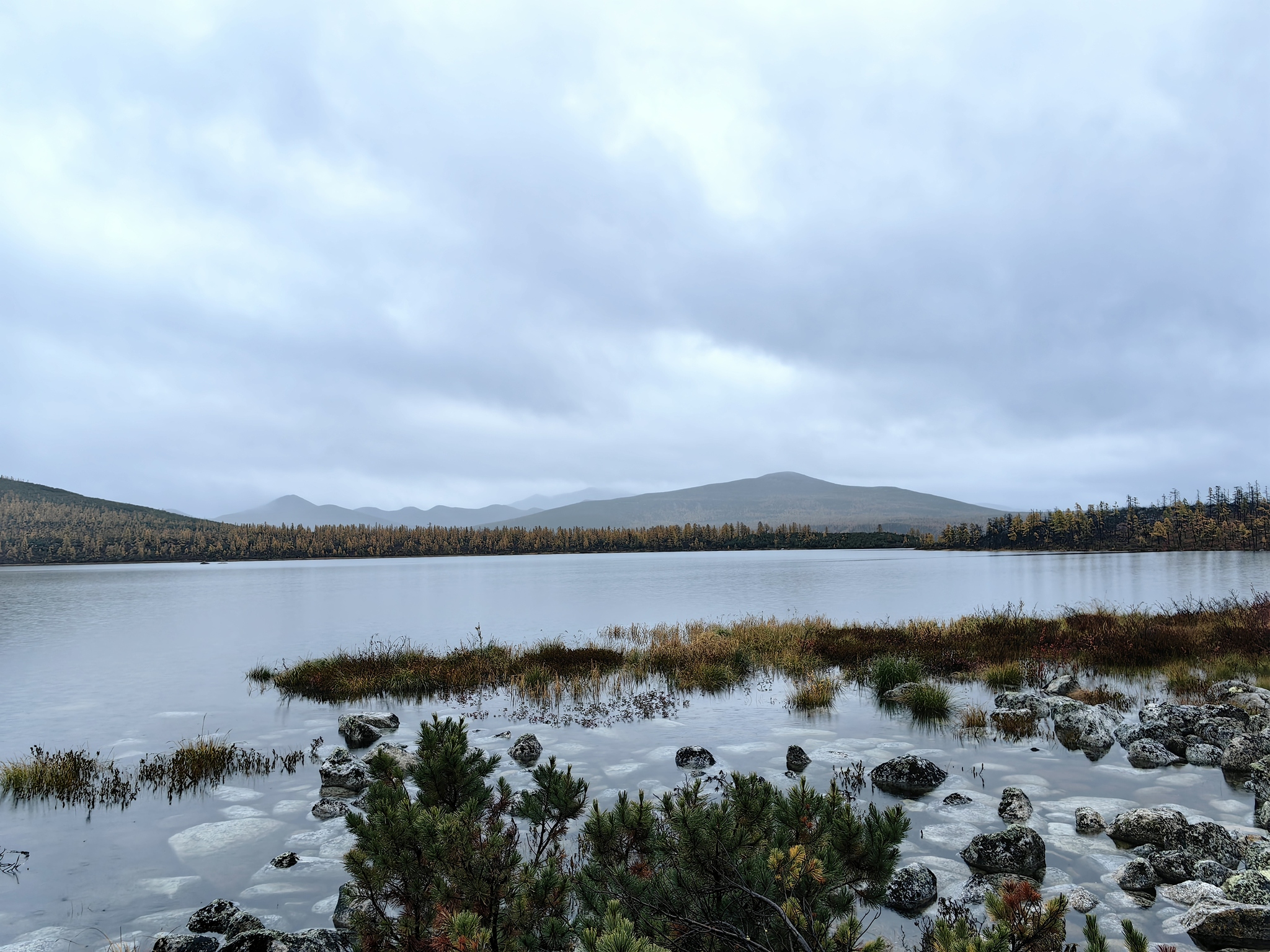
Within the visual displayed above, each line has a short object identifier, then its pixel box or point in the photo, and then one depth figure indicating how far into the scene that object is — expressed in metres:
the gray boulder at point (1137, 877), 6.42
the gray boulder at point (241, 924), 6.00
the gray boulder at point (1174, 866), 6.49
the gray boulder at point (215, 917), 6.07
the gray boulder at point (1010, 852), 6.83
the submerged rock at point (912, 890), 6.33
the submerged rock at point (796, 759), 10.35
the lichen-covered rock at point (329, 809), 9.01
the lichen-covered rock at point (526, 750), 11.22
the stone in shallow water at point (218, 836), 8.10
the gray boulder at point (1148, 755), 10.20
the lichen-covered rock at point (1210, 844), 6.82
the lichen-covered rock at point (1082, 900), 6.05
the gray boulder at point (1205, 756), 10.27
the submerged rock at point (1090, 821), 7.82
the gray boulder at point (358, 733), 12.68
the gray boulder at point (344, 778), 9.96
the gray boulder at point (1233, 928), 5.43
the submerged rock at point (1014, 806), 8.20
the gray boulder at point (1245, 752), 9.77
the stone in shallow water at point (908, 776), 9.43
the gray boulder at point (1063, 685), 14.91
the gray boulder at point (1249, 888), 5.88
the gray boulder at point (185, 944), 5.52
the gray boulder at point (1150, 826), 7.25
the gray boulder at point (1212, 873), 6.36
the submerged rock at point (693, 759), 10.47
